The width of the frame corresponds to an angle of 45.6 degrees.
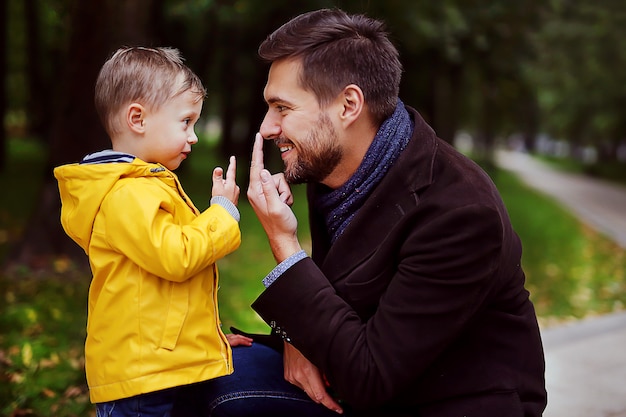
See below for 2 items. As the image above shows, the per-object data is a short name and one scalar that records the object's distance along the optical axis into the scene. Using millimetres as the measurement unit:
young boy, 2170
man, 2094
